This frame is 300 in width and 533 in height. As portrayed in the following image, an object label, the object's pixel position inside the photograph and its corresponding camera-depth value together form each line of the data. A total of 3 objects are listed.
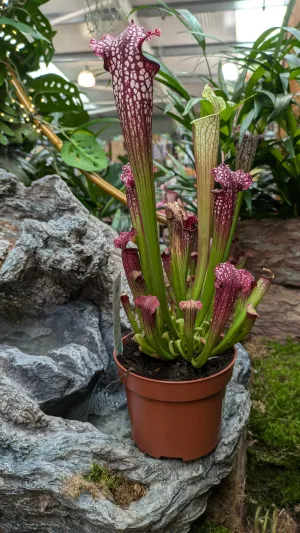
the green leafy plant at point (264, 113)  1.21
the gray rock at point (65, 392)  0.75
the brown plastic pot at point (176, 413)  0.75
